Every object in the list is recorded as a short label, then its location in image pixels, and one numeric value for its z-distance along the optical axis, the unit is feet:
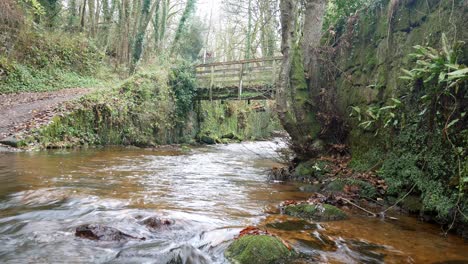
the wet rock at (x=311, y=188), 24.23
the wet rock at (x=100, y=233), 13.04
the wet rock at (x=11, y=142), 34.99
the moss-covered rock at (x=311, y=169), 26.99
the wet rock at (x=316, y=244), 13.09
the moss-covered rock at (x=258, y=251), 11.25
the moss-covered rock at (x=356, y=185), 21.18
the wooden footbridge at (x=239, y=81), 50.24
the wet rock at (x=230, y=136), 81.90
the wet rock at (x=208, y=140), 70.23
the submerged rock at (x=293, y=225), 15.33
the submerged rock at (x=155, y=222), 14.40
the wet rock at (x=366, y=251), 12.35
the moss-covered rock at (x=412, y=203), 18.54
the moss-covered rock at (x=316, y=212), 17.13
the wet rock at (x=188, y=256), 11.13
